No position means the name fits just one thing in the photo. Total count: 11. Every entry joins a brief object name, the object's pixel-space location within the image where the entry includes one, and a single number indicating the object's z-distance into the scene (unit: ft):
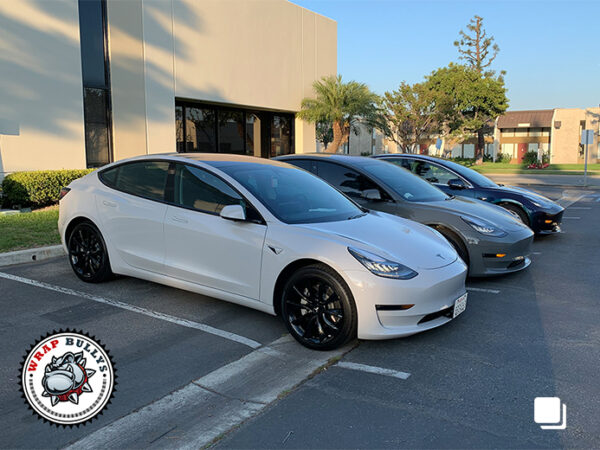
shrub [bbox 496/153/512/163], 191.62
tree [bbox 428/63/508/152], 150.82
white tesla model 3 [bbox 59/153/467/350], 13.33
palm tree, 77.15
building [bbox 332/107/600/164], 202.28
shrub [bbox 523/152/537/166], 144.69
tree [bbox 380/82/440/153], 137.59
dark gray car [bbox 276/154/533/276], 20.47
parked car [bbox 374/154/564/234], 29.86
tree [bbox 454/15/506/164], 175.01
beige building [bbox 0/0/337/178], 43.52
